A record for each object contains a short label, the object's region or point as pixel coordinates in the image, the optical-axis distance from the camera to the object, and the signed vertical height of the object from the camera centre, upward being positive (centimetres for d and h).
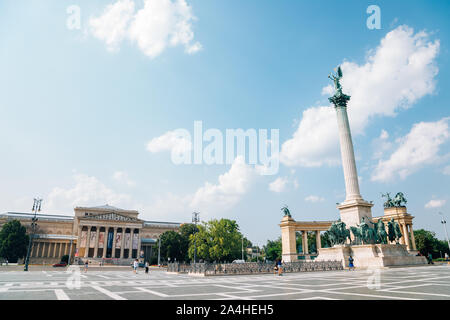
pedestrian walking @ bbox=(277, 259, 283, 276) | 2768 -207
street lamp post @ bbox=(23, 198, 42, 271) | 4131 +659
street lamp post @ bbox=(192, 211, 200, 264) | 4788 +486
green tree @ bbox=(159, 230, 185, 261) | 7862 +4
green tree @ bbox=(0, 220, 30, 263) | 8050 +224
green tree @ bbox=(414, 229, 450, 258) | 8137 -21
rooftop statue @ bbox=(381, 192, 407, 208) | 6266 +956
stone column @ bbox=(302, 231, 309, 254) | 6862 +86
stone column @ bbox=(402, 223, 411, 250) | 6112 +217
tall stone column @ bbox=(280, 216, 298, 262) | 6109 +169
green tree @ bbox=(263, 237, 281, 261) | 10025 -183
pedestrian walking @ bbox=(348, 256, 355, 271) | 3225 -208
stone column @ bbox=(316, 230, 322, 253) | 6973 +177
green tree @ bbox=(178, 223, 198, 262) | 8012 +310
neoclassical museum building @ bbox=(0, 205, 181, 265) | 10061 +463
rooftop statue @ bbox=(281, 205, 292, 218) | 6524 +759
